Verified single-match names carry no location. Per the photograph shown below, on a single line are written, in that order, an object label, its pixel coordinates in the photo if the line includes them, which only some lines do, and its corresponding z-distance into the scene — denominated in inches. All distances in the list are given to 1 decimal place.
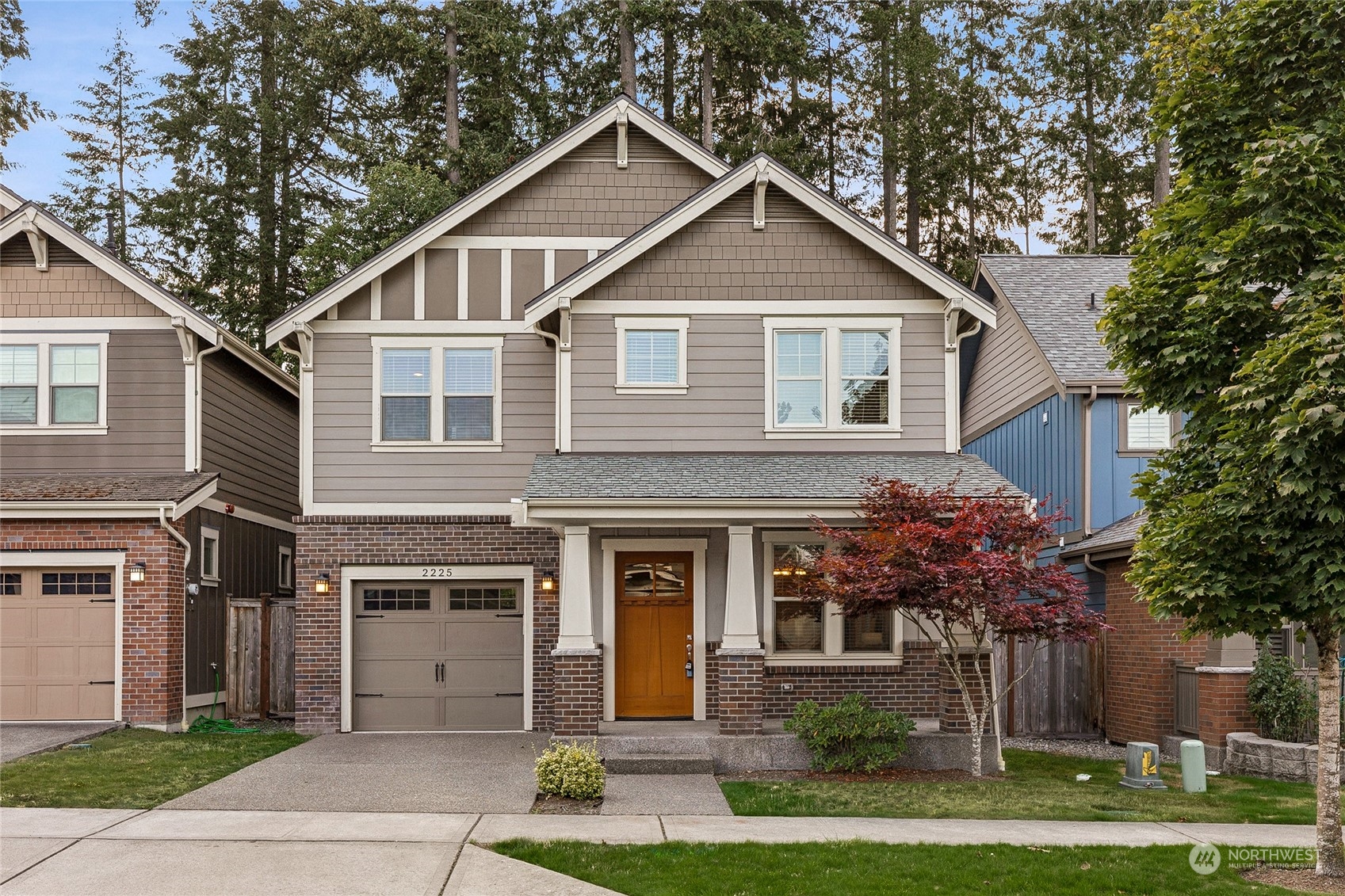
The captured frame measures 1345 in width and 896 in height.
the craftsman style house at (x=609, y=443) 588.4
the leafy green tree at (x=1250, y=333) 340.5
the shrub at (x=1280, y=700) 551.2
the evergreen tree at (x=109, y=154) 1279.5
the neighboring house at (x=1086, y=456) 619.2
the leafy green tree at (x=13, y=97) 1261.1
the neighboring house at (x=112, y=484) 626.2
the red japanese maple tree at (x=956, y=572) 499.2
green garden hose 644.7
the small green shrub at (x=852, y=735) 526.3
